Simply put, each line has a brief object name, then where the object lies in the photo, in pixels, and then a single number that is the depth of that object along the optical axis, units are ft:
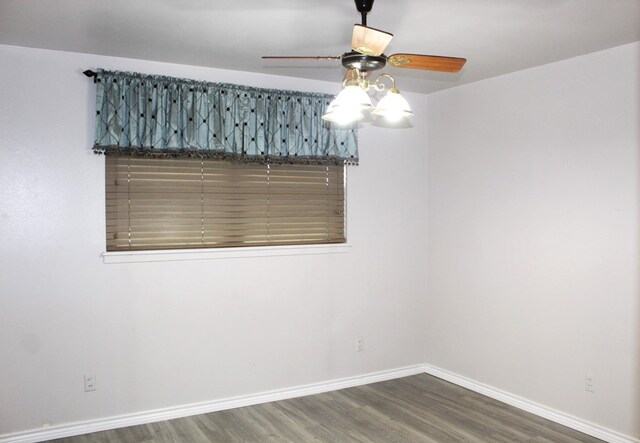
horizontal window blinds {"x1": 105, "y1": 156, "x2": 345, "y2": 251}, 12.59
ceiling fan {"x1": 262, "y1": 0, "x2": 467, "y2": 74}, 7.53
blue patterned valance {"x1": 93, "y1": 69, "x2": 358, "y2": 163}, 12.05
